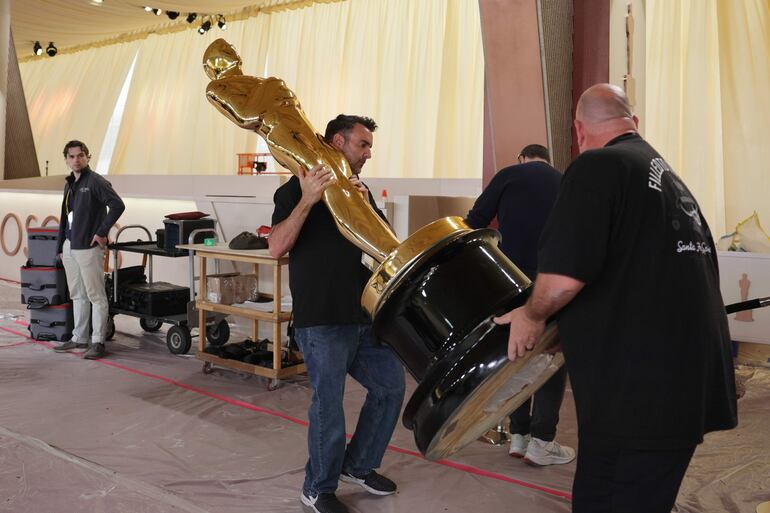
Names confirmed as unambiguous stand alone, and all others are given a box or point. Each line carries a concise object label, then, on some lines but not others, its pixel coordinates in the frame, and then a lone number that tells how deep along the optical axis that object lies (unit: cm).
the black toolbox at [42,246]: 570
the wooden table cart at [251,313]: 438
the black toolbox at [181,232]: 535
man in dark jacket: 516
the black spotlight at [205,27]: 1277
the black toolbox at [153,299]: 540
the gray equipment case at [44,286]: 562
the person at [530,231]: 325
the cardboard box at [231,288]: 478
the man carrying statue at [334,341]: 235
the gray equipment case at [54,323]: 559
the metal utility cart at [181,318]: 520
